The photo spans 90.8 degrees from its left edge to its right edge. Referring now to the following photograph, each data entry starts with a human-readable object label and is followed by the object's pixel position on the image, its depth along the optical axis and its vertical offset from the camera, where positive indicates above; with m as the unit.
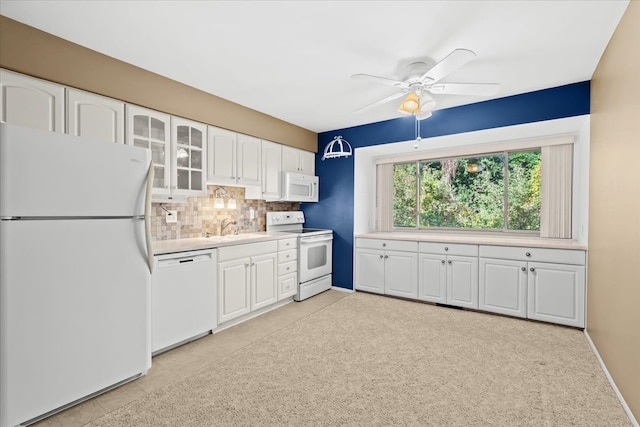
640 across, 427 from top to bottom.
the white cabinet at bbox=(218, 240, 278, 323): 3.09 -0.73
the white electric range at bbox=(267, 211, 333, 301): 4.13 -0.57
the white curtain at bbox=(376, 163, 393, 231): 4.93 +0.22
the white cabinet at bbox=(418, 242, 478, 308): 3.67 -0.77
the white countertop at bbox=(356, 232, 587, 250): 3.22 -0.35
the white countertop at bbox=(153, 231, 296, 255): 2.63 -0.31
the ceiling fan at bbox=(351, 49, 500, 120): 2.30 +0.96
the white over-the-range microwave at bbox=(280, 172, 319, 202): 4.29 +0.32
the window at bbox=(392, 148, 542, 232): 3.99 +0.25
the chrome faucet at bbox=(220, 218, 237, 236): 3.75 -0.17
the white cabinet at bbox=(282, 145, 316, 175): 4.34 +0.71
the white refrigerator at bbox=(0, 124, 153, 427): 1.64 -0.35
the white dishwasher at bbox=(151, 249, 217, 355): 2.52 -0.76
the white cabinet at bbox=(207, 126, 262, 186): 3.35 +0.58
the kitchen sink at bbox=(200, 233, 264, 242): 3.31 -0.31
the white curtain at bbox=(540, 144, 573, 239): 3.62 +0.24
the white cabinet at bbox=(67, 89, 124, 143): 2.28 +0.71
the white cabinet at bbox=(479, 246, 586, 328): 3.09 -0.76
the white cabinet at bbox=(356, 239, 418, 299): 4.08 -0.77
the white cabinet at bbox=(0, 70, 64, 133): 1.99 +0.71
